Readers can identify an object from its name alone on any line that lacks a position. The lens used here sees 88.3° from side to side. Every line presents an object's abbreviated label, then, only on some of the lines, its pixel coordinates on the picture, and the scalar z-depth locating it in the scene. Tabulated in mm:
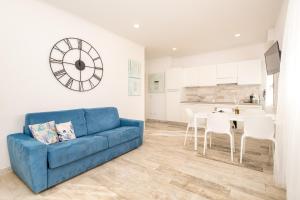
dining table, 2641
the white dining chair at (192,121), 3446
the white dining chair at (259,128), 2332
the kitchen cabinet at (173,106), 5898
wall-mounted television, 2640
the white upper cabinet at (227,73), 4809
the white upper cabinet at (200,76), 5234
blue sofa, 1750
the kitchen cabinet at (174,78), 5871
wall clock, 2719
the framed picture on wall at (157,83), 6311
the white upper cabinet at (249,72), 4457
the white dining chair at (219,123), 2697
